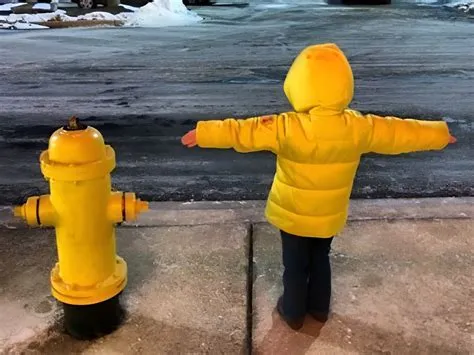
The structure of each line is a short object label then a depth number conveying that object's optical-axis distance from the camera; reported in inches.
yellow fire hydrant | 93.2
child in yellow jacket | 89.0
